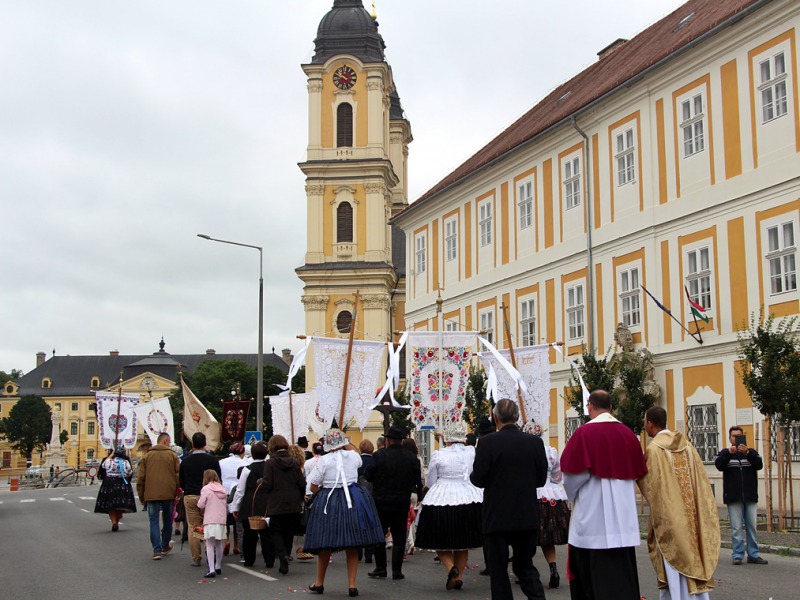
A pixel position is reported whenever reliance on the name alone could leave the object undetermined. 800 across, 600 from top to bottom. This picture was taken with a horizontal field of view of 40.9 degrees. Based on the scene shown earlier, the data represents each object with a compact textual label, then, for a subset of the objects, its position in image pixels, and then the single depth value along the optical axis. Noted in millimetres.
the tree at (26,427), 130625
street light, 32716
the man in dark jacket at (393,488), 13797
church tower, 69688
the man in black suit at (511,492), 10008
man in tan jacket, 16547
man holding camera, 14766
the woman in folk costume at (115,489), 22391
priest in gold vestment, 8852
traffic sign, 30722
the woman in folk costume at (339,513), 12242
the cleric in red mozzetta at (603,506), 8484
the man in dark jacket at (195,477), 15508
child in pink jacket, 14320
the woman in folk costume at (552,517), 12758
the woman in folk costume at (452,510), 12711
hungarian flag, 26359
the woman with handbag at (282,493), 14312
